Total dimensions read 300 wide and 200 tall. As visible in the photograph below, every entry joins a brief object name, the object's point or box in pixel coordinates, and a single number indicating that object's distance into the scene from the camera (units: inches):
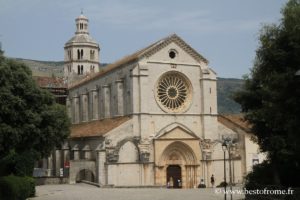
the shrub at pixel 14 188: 1116.5
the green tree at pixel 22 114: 1050.7
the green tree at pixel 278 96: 843.4
